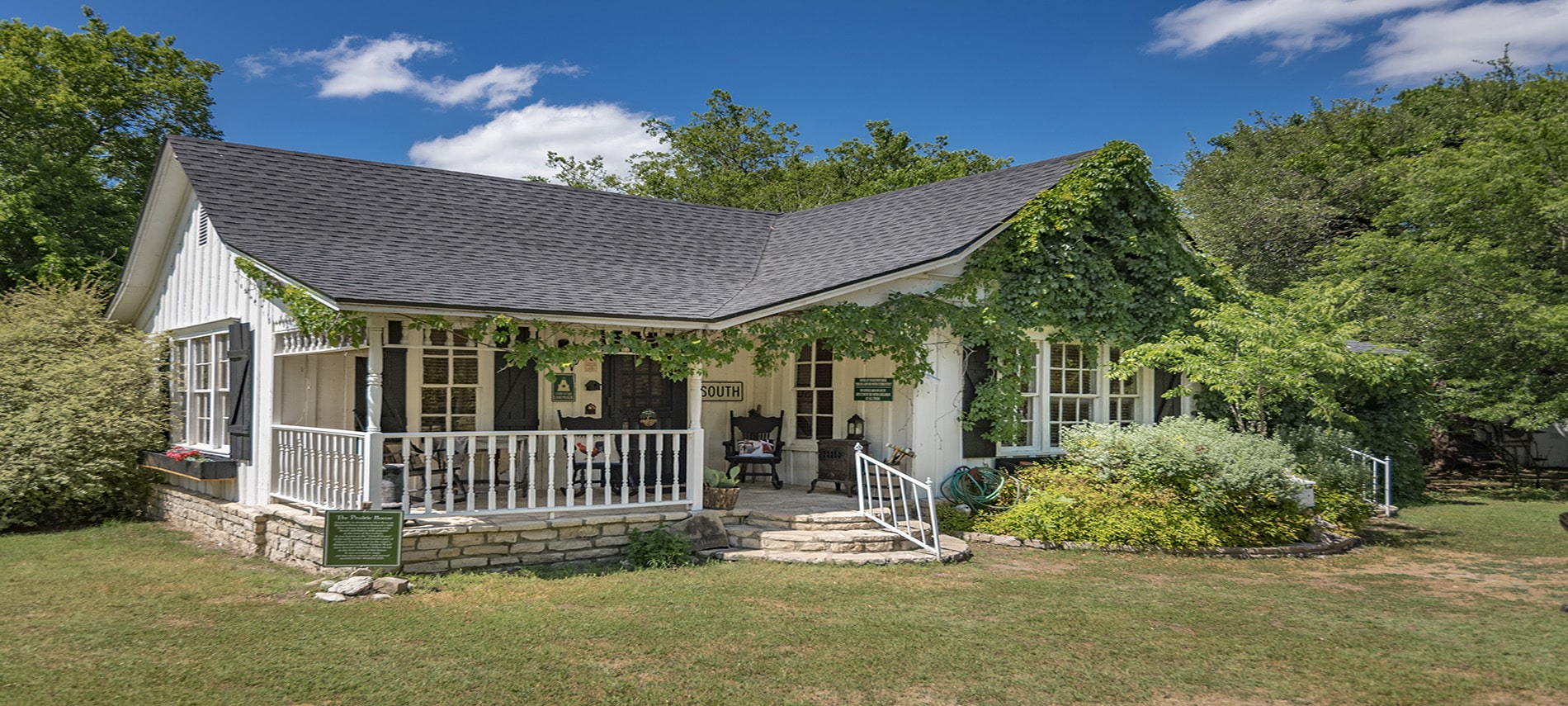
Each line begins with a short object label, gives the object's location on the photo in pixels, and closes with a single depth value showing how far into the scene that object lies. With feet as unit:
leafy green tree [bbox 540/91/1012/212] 106.83
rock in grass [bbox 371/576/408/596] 26.35
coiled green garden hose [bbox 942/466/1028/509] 38.04
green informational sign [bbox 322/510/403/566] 27.14
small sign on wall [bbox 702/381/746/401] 43.73
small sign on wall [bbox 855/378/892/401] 38.91
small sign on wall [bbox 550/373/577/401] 37.99
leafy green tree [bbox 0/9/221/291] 63.10
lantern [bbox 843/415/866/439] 40.60
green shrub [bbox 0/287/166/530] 40.22
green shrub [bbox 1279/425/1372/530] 38.99
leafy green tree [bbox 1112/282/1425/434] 37.68
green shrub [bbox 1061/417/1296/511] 34.71
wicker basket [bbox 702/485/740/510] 33.94
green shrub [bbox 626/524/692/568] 31.09
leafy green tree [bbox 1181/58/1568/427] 61.46
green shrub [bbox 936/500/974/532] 36.78
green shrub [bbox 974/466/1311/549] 34.09
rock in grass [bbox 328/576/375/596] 25.75
